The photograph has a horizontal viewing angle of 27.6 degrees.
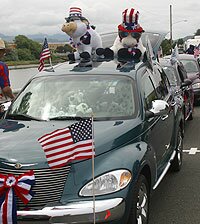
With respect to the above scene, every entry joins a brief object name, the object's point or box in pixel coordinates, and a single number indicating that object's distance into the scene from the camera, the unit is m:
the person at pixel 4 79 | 6.28
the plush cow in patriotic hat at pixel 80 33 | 6.94
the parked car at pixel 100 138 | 3.29
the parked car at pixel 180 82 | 7.67
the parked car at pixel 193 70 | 12.79
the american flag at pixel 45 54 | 7.39
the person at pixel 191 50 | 24.49
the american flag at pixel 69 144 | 3.22
